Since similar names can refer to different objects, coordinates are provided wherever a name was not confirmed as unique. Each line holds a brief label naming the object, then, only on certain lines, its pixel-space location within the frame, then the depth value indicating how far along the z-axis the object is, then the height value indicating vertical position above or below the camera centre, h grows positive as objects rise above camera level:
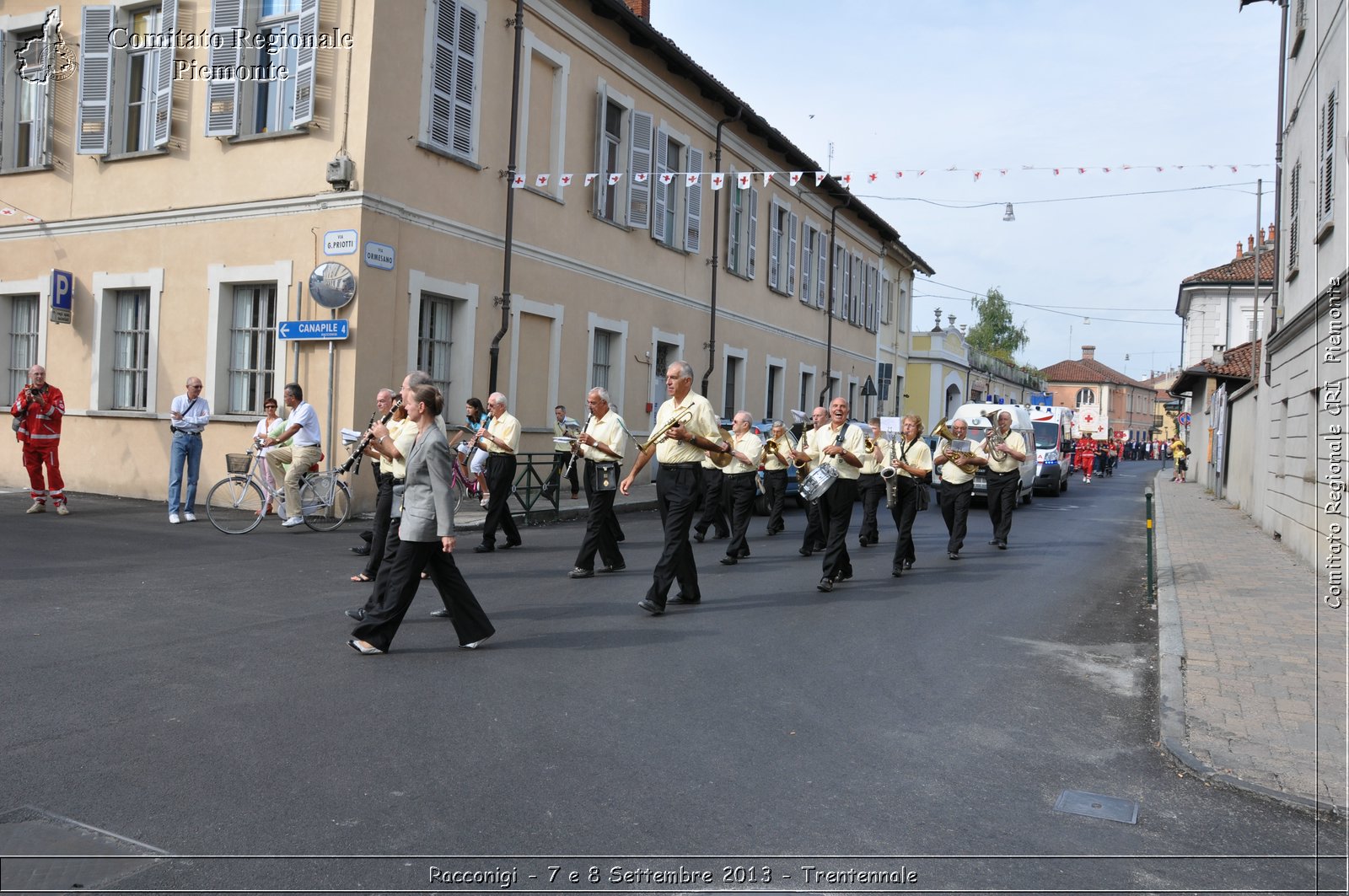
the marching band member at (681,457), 8.74 -0.11
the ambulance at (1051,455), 28.36 +0.09
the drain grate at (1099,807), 4.49 -1.50
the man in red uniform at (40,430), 13.53 -0.18
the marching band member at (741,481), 12.29 -0.44
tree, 85.69 +10.08
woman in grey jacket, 6.80 -0.73
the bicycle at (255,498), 12.76 -0.88
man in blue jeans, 13.19 -0.19
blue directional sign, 14.26 +1.34
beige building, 14.68 +3.49
